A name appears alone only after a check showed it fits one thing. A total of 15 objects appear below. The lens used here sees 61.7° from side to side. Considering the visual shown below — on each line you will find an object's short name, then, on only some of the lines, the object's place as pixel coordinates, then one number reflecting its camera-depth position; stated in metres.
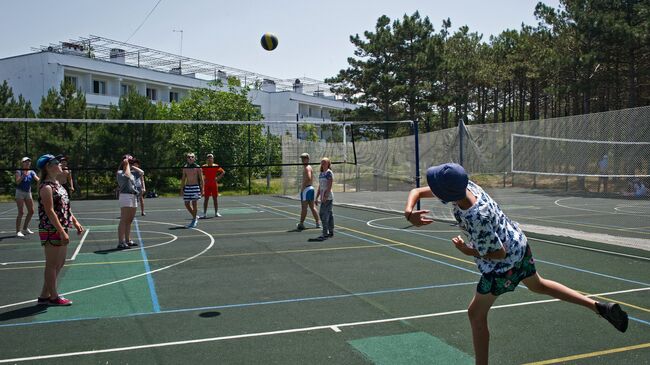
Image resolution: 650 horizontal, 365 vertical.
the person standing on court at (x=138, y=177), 12.59
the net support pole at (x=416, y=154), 13.66
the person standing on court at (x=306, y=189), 12.88
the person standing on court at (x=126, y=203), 10.52
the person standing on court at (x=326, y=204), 11.76
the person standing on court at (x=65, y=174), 10.99
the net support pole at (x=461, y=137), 14.41
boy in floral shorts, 3.50
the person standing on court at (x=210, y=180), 15.94
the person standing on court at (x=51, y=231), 6.22
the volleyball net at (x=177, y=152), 25.92
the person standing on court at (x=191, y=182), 13.52
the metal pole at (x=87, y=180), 25.96
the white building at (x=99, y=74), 40.03
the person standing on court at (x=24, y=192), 12.15
